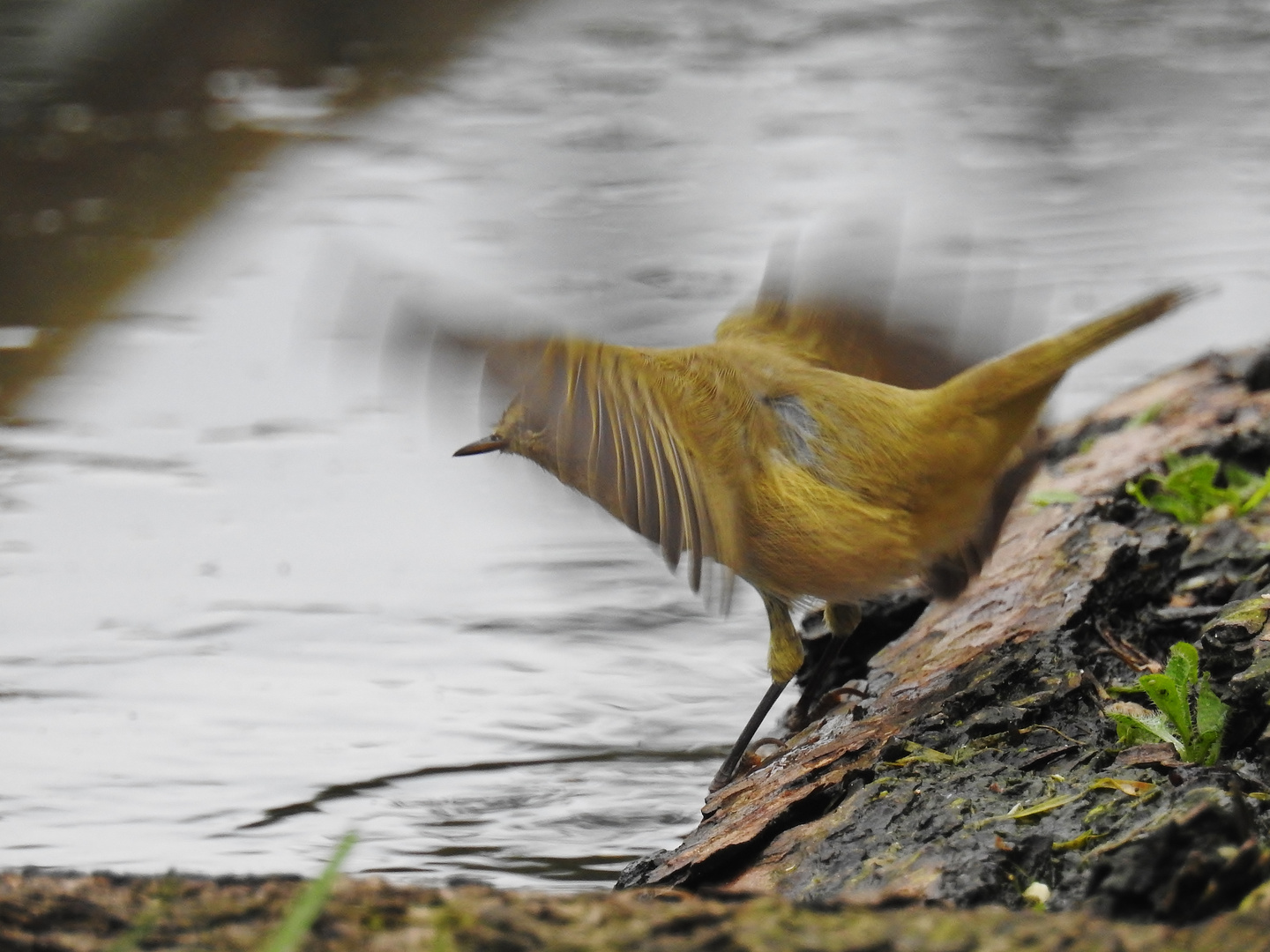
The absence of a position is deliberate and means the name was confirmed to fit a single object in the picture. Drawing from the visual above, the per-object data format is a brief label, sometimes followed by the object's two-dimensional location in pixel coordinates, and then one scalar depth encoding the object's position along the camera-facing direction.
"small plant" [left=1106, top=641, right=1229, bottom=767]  5.59
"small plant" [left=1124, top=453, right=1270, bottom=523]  8.14
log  4.76
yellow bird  7.15
